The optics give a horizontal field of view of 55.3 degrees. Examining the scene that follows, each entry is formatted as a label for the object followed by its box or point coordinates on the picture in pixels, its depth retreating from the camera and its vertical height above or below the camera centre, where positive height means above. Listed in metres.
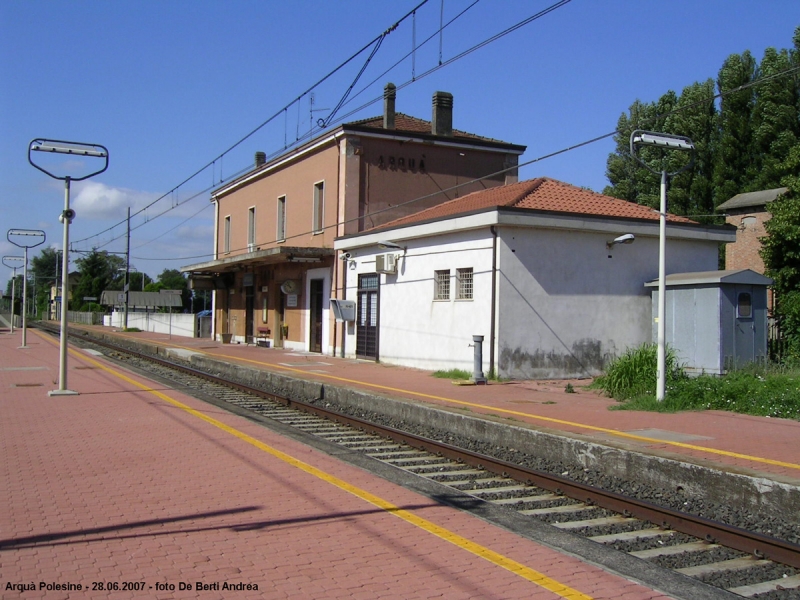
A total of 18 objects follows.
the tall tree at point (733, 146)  41.97 +9.67
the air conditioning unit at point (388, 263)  21.73 +1.52
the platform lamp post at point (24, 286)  26.06 +1.06
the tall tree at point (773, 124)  39.72 +10.40
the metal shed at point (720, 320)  15.91 +0.00
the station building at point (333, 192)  25.48 +4.45
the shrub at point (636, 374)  13.87 -1.03
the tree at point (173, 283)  97.69 +5.75
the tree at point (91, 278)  108.50 +5.10
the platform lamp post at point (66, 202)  13.42 +2.10
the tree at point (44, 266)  141.04 +9.06
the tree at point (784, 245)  20.52 +2.08
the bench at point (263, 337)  31.92 -0.94
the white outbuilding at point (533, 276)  17.64 +1.04
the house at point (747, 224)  34.09 +4.37
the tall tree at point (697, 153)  43.53 +9.72
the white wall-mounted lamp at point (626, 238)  17.62 +1.87
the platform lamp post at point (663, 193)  12.19 +2.03
